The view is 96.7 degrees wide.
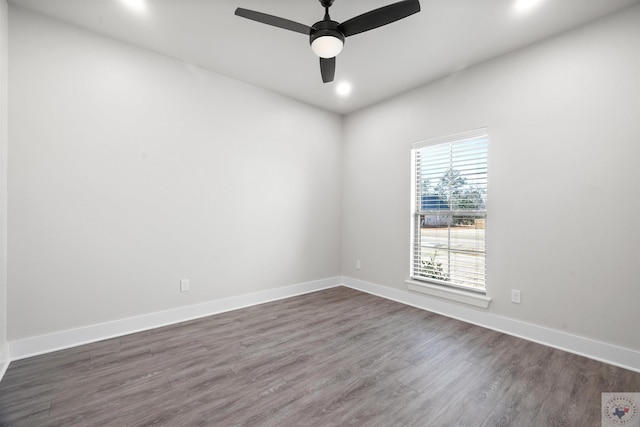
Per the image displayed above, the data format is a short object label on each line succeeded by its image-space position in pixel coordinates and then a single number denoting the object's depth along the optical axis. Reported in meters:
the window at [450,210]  3.18
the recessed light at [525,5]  2.19
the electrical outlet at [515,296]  2.83
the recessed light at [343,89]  3.60
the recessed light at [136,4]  2.25
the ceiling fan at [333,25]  1.86
